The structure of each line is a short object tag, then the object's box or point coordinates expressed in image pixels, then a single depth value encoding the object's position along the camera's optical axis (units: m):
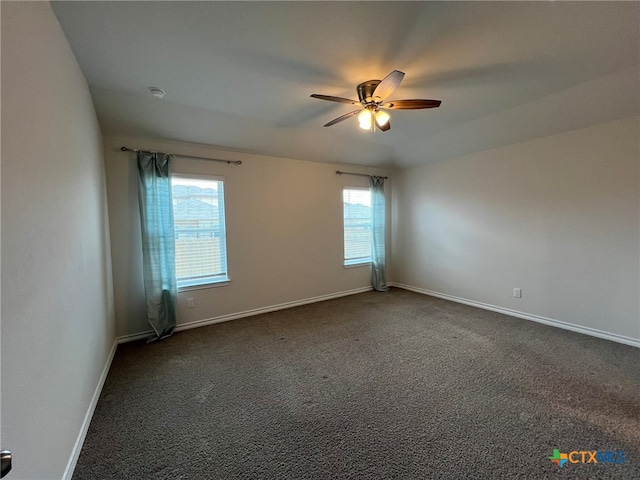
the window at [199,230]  3.54
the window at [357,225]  5.02
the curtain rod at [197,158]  3.13
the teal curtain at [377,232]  5.16
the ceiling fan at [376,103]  2.17
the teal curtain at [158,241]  3.19
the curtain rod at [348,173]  4.78
